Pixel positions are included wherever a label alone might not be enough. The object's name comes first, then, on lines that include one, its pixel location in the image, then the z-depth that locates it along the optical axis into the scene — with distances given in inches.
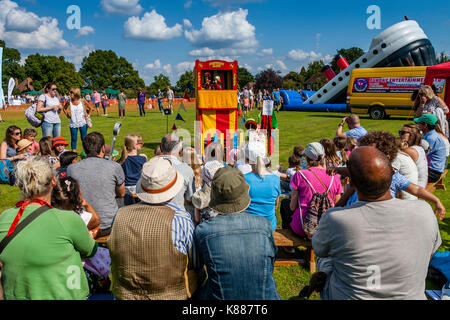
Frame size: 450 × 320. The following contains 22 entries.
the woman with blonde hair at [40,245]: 81.8
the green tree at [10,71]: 2947.8
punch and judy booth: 369.1
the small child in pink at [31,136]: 262.4
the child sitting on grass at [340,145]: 197.9
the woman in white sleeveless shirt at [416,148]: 173.3
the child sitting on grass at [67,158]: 168.1
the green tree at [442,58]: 2307.5
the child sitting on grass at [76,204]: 109.0
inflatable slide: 815.7
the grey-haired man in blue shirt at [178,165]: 150.3
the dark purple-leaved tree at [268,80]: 2149.4
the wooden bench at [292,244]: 143.9
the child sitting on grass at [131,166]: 180.1
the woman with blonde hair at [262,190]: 137.6
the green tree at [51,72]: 2746.1
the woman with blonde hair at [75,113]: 313.9
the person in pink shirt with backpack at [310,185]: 137.9
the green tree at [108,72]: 3481.8
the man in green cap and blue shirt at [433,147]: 219.1
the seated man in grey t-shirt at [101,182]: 141.5
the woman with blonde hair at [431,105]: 270.1
